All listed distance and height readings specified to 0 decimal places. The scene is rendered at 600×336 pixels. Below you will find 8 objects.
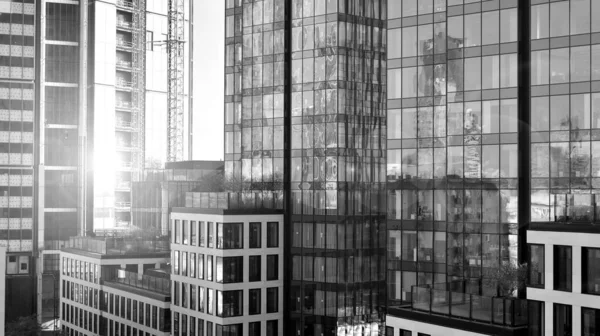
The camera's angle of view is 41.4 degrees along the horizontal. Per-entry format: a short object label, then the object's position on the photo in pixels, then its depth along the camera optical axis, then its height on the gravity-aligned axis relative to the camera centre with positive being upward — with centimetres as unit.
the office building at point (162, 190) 11325 -264
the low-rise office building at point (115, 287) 7438 -1166
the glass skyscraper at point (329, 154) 6550 +164
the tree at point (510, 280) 4462 -607
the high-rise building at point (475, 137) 4694 +236
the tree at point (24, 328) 8222 -1659
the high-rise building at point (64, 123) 11331 +720
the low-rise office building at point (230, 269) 6456 -806
